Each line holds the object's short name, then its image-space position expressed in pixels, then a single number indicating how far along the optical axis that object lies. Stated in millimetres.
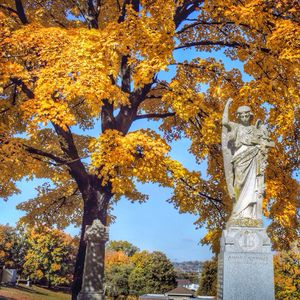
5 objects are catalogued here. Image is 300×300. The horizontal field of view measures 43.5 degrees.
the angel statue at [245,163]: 7469
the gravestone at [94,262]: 10664
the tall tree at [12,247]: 48153
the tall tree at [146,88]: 9758
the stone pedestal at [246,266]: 6797
